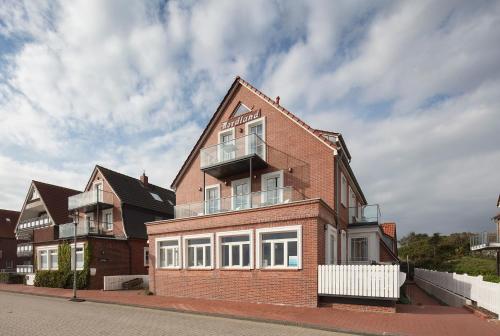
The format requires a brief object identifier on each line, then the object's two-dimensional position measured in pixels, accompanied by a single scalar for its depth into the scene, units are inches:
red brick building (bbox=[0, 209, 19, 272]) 1633.9
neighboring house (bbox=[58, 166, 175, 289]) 936.9
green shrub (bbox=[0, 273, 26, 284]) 1129.4
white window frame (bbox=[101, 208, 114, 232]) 1071.5
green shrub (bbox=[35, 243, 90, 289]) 895.3
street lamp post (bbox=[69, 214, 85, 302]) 660.7
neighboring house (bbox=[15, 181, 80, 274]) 1077.1
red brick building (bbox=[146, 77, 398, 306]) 534.0
